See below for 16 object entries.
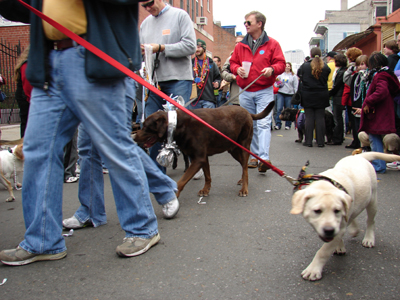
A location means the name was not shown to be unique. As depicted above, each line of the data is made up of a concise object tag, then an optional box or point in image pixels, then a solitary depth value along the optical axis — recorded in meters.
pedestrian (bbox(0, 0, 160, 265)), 2.26
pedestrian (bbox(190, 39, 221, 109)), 7.54
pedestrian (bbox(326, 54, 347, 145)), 8.82
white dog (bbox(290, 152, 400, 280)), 1.95
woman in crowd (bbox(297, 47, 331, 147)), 8.47
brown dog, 3.74
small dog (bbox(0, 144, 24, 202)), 4.71
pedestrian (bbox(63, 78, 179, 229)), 2.90
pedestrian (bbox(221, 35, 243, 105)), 7.01
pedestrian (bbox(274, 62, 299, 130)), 12.51
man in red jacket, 5.37
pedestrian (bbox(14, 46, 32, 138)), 4.17
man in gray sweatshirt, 4.26
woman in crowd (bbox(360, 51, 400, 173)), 5.30
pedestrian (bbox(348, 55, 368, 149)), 6.61
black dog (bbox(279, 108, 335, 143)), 9.00
